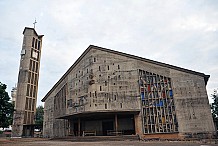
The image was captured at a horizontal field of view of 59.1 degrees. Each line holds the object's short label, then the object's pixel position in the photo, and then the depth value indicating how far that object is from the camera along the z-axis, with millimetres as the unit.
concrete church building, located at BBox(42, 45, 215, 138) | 25734
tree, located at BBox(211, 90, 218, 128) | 38347
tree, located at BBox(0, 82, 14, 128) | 21752
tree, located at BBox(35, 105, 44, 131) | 64412
